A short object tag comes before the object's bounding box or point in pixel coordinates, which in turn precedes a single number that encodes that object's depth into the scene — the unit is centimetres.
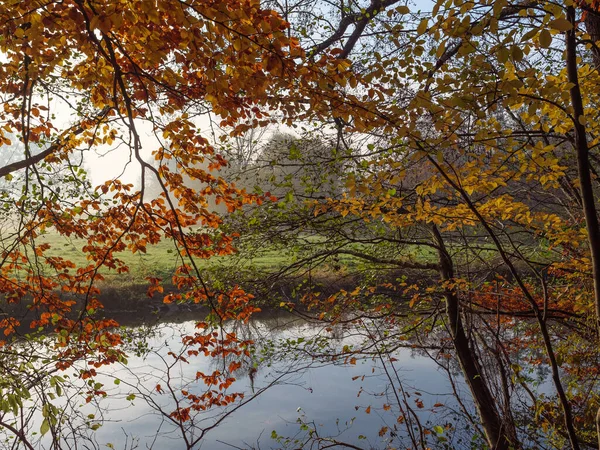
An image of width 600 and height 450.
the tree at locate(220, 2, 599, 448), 246
